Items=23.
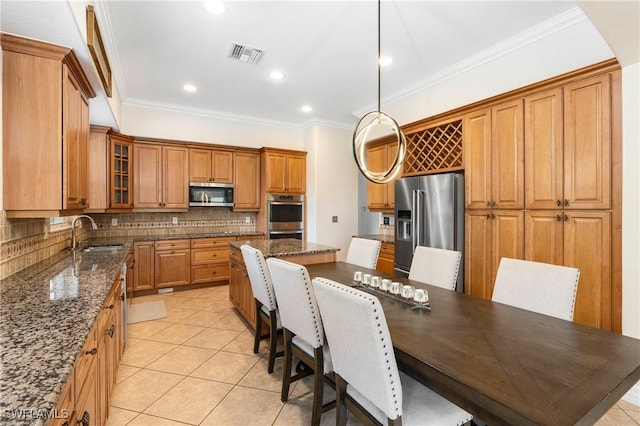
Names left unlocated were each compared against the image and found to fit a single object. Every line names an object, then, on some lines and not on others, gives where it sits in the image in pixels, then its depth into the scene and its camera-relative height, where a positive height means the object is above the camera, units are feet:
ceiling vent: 9.80 +5.16
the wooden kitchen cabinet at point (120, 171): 13.30 +1.77
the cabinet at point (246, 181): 16.72 +1.61
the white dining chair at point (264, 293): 7.41 -2.05
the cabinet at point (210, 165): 15.62 +2.34
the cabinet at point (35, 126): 5.74 +1.62
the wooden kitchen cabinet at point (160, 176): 14.52 +1.67
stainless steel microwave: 15.66 +0.85
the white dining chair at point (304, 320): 5.46 -2.04
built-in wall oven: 16.69 -0.31
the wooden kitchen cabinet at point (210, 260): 15.23 -2.48
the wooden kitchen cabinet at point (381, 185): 14.32 +1.21
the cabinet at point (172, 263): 14.46 -2.49
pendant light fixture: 7.27 +1.50
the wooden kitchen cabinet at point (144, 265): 14.01 -2.51
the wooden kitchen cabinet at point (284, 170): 16.70 +2.24
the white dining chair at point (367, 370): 3.73 -2.10
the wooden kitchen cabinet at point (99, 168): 12.55 +1.77
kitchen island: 9.74 -1.57
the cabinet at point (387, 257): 13.41 -2.09
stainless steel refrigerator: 10.52 -0.18
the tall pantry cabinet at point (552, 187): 7.25 +0.60
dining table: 2.93 -1.78
